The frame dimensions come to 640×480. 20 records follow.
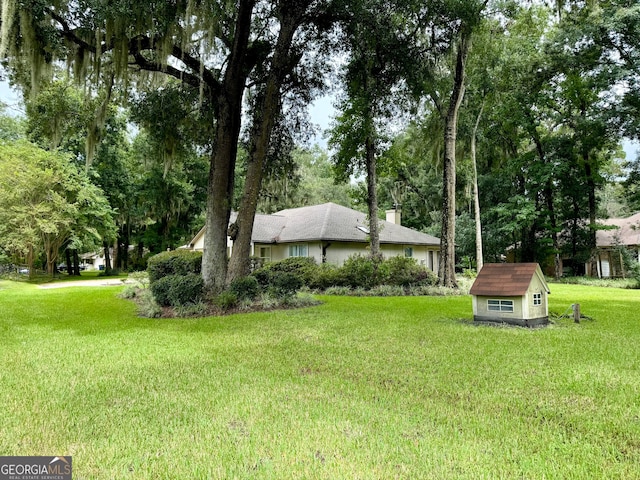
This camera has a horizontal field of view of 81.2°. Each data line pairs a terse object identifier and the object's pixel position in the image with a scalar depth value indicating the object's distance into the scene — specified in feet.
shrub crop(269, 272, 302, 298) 36.60
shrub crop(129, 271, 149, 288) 52.13
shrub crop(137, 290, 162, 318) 31.85
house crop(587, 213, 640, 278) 78.15
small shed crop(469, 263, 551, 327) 25.09
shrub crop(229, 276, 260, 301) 34.37
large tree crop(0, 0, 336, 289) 26.09
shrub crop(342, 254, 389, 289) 48.54
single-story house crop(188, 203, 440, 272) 63.62
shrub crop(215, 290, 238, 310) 32.91
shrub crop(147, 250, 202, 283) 44.86
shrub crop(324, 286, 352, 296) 47.98
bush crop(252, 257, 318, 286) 51.83
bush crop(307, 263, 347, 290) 50.01
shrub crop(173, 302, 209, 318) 31.58
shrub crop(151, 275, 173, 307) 34.32
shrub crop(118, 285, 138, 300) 47.03
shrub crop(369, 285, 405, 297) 46.55
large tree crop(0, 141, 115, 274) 69.05
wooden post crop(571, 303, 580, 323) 27.17
